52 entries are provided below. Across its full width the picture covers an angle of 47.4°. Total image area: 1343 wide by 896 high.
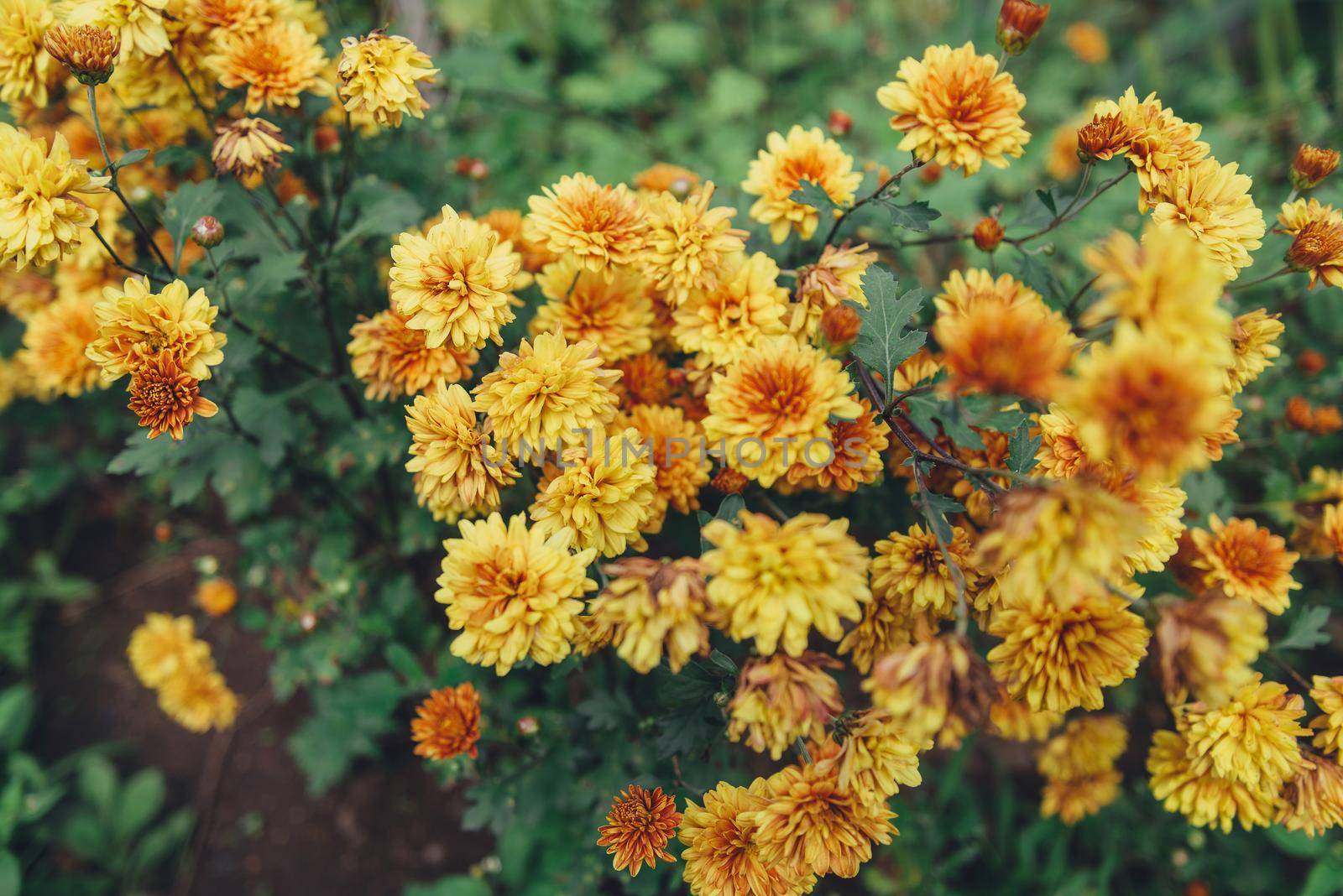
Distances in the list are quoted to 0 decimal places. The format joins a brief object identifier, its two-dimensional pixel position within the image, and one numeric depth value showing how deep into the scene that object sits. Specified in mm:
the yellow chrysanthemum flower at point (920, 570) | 410
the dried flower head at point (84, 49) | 414
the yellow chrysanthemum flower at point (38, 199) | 416
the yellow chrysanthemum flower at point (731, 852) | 406
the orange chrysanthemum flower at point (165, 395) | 419
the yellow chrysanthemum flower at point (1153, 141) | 427
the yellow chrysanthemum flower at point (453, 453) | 417
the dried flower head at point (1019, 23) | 428
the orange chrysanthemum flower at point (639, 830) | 412
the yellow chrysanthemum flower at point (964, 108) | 421
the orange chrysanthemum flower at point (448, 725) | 443
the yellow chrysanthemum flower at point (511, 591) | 399
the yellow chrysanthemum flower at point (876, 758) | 401
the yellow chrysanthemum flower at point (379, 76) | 428
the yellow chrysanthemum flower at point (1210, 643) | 365
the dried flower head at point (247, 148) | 439
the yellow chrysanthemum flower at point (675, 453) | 434
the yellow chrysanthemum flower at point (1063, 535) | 364
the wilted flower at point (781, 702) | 383
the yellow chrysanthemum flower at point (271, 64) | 447
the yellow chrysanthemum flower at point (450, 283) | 417
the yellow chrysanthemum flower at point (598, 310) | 447
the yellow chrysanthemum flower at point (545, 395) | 414
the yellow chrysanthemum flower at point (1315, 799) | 422
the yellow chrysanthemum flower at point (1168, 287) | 355
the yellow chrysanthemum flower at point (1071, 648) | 399
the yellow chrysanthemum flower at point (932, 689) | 367
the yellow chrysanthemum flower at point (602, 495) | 412
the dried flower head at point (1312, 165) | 448
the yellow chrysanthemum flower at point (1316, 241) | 430
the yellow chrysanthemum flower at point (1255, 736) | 423
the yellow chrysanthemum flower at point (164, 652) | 564
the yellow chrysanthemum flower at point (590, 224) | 429
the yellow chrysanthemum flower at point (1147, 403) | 349
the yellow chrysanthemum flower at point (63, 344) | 492
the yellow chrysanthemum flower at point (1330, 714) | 429
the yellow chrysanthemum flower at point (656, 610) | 381
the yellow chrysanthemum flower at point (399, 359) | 441
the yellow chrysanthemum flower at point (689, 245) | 427
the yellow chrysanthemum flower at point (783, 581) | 380
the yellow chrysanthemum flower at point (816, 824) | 399
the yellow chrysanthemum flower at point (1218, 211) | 420
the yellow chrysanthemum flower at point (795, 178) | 447
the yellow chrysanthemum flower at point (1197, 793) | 430
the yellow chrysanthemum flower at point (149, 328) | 420
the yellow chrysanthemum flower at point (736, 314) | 427
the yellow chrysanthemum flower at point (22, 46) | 444
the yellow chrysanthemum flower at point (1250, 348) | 428
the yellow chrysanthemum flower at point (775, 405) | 394
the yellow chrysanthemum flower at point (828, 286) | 424
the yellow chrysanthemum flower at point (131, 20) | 435
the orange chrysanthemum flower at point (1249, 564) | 440
